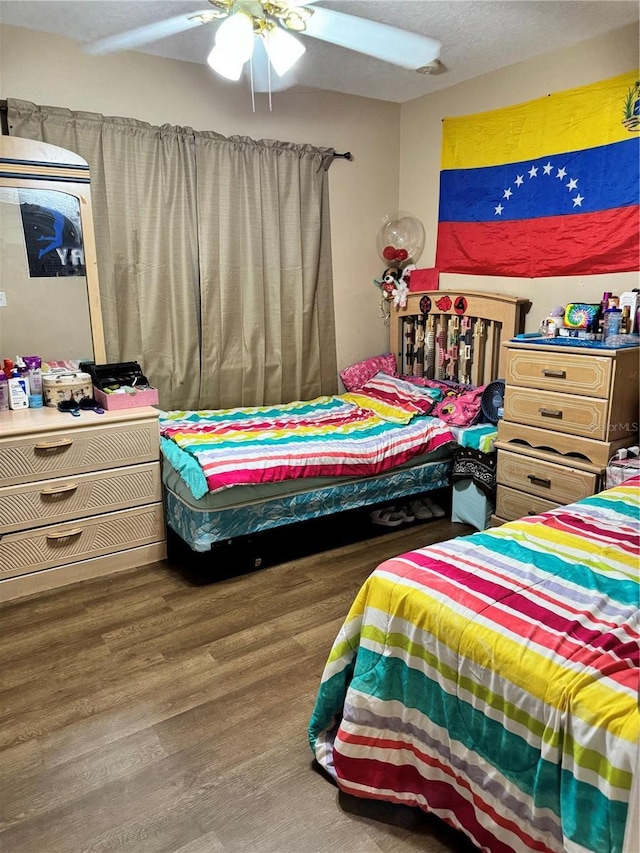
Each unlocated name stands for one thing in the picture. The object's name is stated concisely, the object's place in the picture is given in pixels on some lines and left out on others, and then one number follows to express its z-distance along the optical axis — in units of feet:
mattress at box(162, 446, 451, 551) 8.72
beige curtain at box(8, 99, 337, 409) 10.44
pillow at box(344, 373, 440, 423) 11.61
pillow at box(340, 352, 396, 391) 13.65
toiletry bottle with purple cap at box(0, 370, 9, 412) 9.13
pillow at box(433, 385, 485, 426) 11.24
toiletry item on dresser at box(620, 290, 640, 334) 8.88
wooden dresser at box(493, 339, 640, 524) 8.53
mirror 9.41
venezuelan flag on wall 9.45
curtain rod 9.36
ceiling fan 6.74
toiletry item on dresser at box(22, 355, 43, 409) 9.44
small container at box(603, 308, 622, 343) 8.88
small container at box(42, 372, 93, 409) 9.44
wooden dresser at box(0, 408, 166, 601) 8.37
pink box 9.37
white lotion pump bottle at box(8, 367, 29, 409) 9.22
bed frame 11.34
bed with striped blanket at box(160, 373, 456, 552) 8.75
